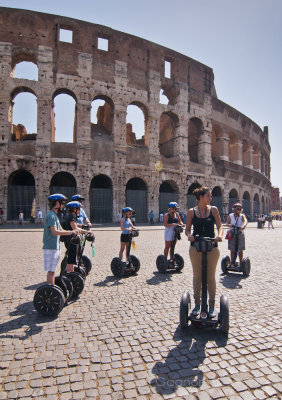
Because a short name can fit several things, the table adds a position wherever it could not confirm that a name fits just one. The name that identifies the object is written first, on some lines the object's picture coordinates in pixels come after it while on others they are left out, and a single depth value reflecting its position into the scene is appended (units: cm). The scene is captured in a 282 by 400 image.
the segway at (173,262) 539
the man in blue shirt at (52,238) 328
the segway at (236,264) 519
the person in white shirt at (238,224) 549
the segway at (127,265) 505
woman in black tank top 287
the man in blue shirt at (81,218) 488
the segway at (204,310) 271
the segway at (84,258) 440
